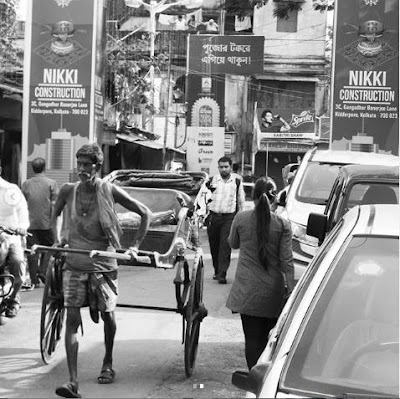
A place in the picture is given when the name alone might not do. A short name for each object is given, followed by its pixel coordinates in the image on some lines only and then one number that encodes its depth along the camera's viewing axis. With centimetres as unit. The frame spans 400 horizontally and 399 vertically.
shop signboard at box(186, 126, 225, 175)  2800
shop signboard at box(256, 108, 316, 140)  3966
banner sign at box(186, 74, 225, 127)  3475
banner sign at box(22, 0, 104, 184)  1852
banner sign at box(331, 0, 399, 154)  1817
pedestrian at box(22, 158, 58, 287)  1217
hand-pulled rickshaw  705
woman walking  658
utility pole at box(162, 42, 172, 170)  3297
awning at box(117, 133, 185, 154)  3161
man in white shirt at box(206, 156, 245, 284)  1284
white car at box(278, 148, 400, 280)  1123
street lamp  3155
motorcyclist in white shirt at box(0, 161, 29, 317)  923
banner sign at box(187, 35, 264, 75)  3064
